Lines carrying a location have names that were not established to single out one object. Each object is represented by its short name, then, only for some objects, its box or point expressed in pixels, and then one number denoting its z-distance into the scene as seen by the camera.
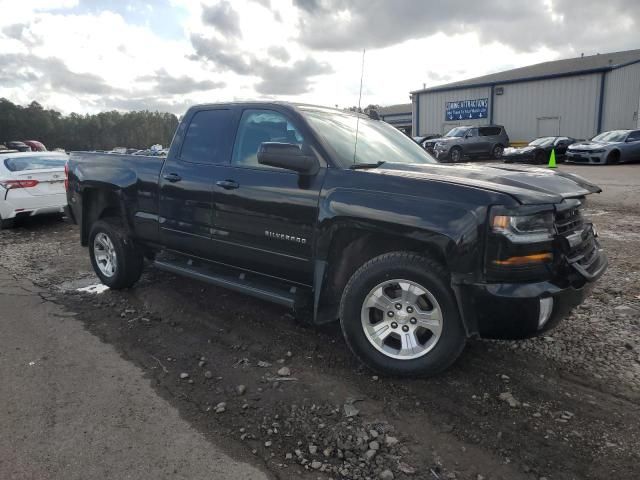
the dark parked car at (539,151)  22.09
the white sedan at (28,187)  8.95
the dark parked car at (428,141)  26.61
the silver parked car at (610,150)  20.05
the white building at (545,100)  31.11
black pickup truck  2.92
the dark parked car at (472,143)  25.27
